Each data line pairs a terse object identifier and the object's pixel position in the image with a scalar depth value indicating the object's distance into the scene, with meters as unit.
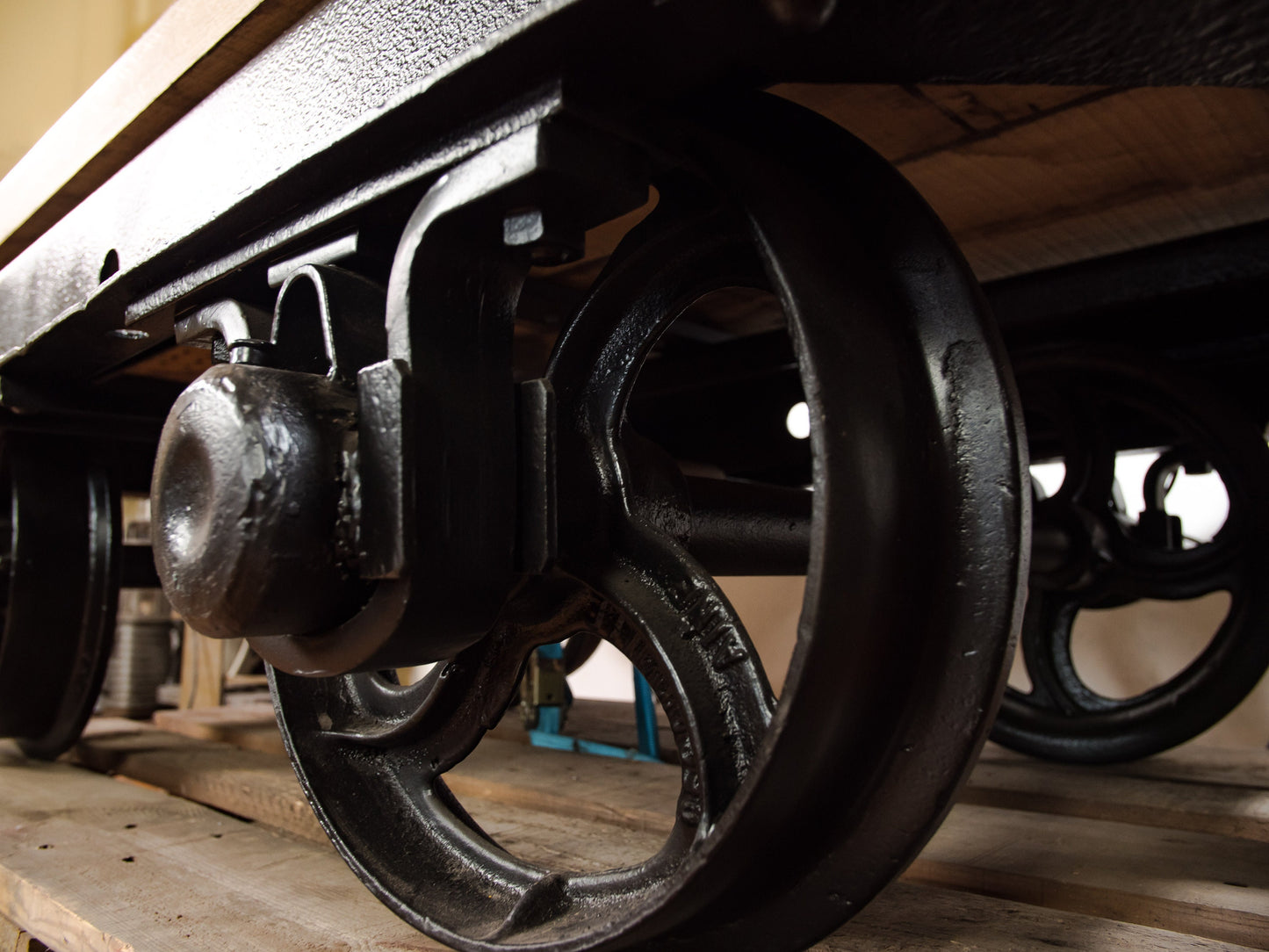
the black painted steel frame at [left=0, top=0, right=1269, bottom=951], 0.52
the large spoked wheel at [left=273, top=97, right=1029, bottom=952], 0.54
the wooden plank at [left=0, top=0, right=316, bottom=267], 0.81
